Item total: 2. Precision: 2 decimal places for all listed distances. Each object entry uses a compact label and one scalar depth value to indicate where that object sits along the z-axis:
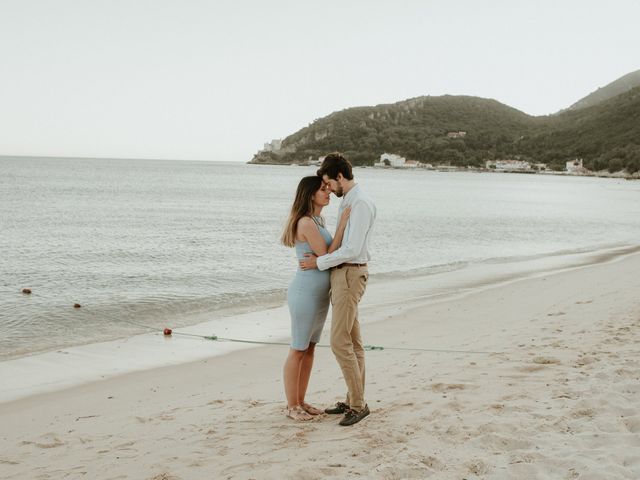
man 4.48
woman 4.68
